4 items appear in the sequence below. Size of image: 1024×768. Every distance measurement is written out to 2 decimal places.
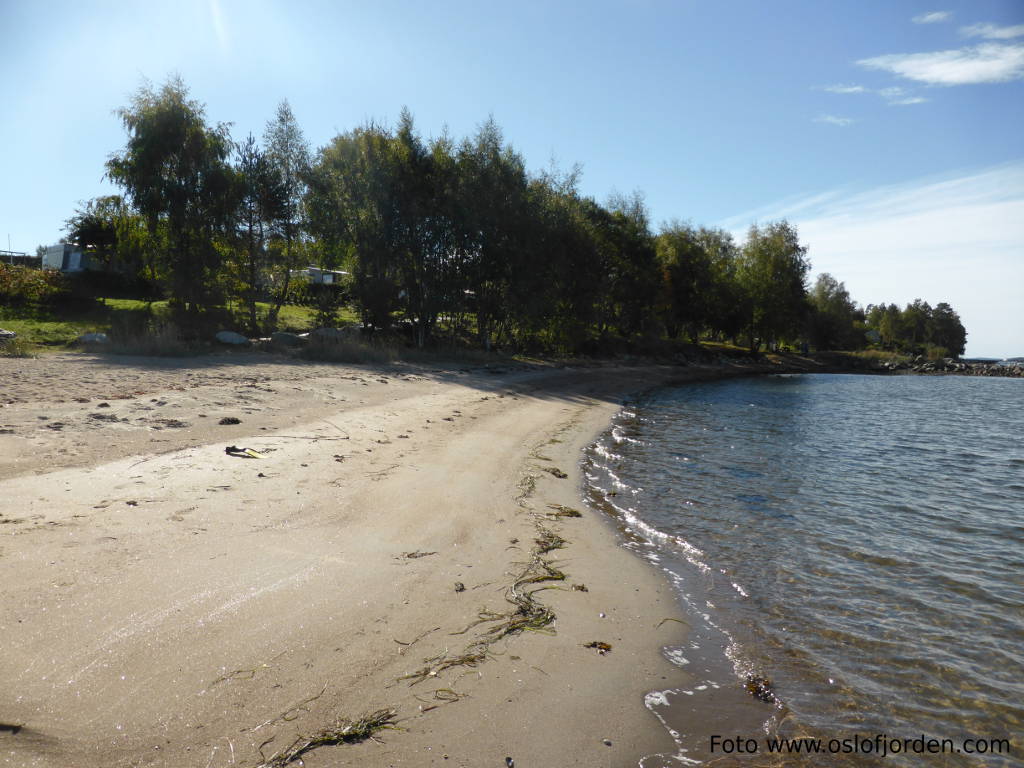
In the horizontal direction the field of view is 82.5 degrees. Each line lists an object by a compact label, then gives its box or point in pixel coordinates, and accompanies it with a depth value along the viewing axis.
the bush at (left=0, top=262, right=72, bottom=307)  26.00
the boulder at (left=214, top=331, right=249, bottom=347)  24.06
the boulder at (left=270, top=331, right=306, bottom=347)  24.73
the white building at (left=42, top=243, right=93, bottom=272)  34.38
